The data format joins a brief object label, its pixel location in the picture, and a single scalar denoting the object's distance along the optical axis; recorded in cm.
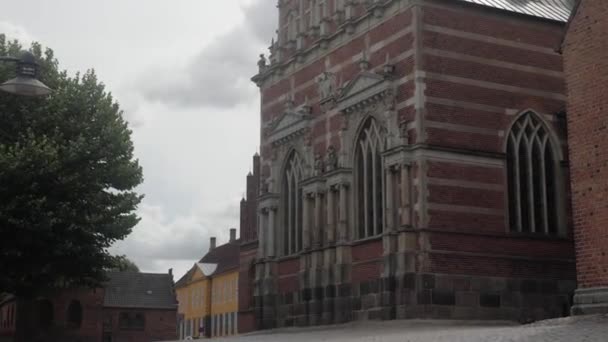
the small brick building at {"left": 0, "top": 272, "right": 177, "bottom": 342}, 7150
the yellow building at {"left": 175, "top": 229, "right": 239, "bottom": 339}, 8688
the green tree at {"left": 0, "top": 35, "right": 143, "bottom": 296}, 2984
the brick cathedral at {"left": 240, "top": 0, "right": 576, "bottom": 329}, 2909
